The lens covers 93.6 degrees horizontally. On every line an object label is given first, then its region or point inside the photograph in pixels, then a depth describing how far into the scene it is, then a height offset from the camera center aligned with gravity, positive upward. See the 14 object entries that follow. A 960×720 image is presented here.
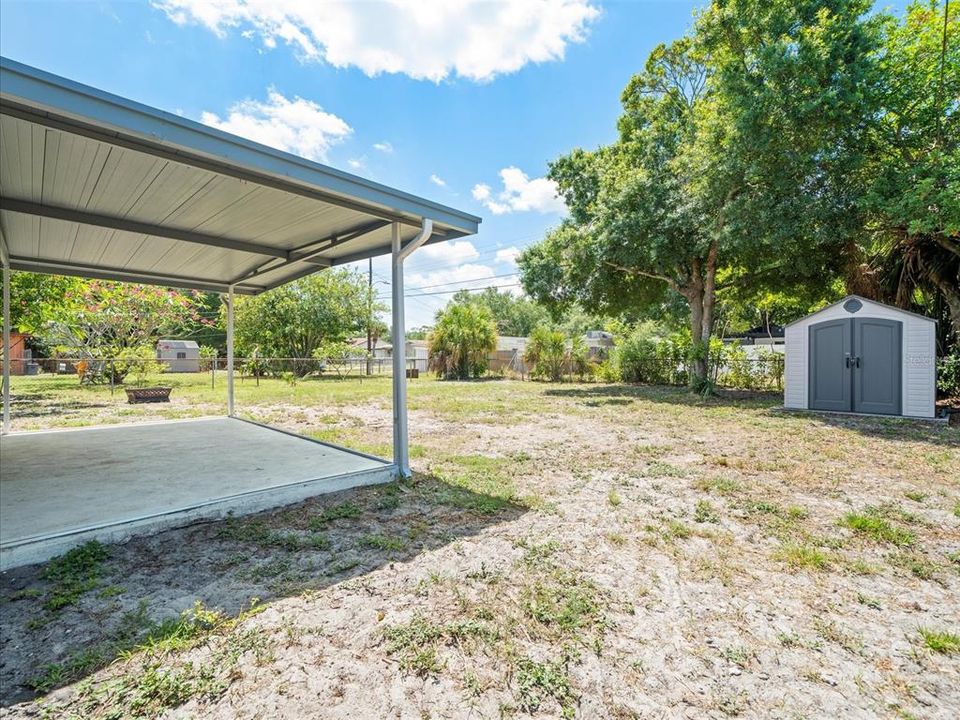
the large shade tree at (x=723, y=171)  7.55 +3.83
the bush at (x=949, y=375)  8.54 -0.33
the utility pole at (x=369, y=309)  22.78 +2.45
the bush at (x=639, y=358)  14.29 -0.02
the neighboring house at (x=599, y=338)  34.95 +1.64
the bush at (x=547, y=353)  16.66 +0.17
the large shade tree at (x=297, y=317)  20.45 +1.87
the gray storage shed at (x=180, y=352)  26.33 +0.37
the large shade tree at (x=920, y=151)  6.48 +3.48
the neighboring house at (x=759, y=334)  26.23 +1.57
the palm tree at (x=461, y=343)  18.14 +0.59
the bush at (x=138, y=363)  11.80 -0.17
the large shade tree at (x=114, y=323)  11.37 +0.93
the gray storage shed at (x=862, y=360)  7.23 -0.05
